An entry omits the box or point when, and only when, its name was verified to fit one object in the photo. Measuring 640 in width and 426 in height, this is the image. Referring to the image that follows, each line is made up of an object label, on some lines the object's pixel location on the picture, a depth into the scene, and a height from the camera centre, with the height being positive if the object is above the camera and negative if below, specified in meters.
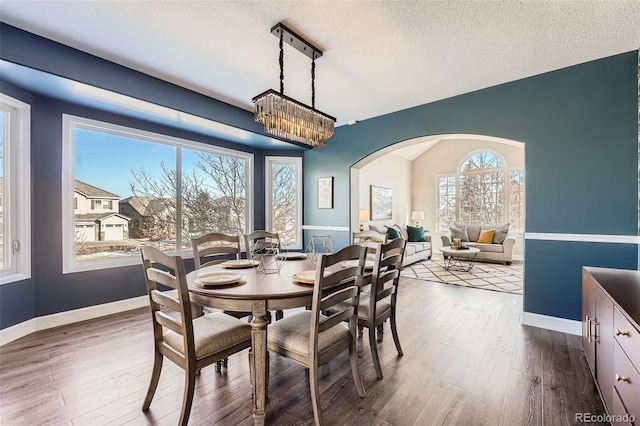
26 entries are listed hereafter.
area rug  4.52 -1.18
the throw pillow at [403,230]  6.88 -0.46
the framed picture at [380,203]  7.22 +0.27
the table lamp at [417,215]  7.99 -0.07
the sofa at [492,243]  6.21 -0.72
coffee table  5.63 -1.09
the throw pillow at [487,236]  6.59 -0.57
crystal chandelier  2.22 +0.85
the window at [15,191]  2.65 +0.22
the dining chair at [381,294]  2.00 -0.63
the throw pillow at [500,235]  6.54 -0.54
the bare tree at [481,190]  7.56 +0.62
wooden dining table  1.55 -0.52
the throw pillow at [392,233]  6.09 -0.45
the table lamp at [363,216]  6.64 -0.08
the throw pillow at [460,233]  6.90 -0.52
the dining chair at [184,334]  1.46 -0.73
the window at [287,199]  5.12 +0.25
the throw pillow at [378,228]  6.44 -0.36
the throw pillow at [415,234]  7.03 -0.56
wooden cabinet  1.15 -0.65
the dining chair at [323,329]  1.55 -0.74
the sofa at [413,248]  6.03 -0.83
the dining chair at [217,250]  2.31 -0.37
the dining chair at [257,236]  3.08 -0.27
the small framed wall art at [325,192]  4.80 +0.36
